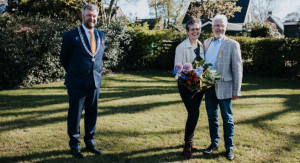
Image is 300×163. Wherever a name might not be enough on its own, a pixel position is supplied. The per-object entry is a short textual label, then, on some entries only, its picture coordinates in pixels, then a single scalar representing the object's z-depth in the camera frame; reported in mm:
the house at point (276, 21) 44062
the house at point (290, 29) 30003
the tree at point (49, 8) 17734
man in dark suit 3541
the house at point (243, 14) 36500
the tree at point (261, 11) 50678
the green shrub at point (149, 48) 14138
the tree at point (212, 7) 24561
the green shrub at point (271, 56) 11359
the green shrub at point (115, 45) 12284
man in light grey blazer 3551
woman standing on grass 3522
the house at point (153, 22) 35756
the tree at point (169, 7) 33031
